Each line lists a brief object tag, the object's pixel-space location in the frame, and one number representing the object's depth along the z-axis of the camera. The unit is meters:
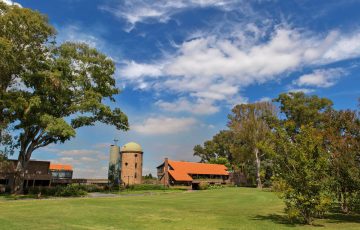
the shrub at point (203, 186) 72.94
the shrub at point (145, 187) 62.97
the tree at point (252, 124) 69.50
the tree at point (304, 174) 18.22
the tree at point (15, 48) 36.88
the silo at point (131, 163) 75.31
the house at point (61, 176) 59.62
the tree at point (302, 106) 70.31
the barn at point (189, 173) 76.19
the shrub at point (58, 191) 43.77
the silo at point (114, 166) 69.74
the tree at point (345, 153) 19.64
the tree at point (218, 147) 106.75
